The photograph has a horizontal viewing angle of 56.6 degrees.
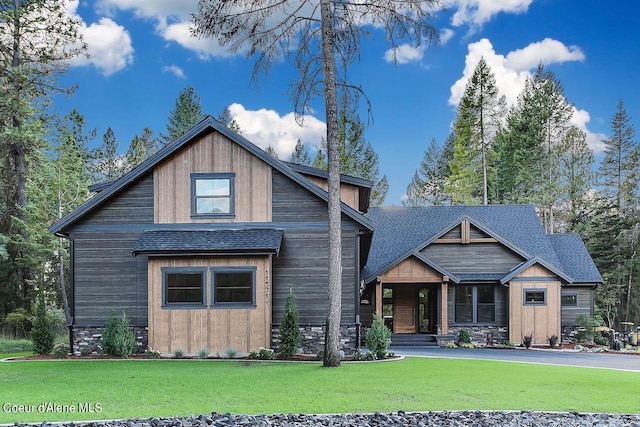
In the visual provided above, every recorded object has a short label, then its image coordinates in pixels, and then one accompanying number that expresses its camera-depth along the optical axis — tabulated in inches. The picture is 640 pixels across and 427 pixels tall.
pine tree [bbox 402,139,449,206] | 1809.8
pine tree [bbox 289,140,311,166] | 1921.8
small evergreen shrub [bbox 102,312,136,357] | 612.4
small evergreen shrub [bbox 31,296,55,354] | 631.8
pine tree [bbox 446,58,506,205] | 1469.0
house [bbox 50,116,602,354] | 629.3
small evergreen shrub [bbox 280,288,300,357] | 608.1
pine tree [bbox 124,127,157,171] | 1587.1
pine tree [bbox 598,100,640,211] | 1414.9
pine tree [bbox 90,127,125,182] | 1603.1
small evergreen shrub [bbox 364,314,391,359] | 591.5
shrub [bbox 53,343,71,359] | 622.5
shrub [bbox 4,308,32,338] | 986.7
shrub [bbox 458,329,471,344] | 890.1
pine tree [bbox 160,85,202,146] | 1612.9
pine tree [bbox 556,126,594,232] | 1421.0
